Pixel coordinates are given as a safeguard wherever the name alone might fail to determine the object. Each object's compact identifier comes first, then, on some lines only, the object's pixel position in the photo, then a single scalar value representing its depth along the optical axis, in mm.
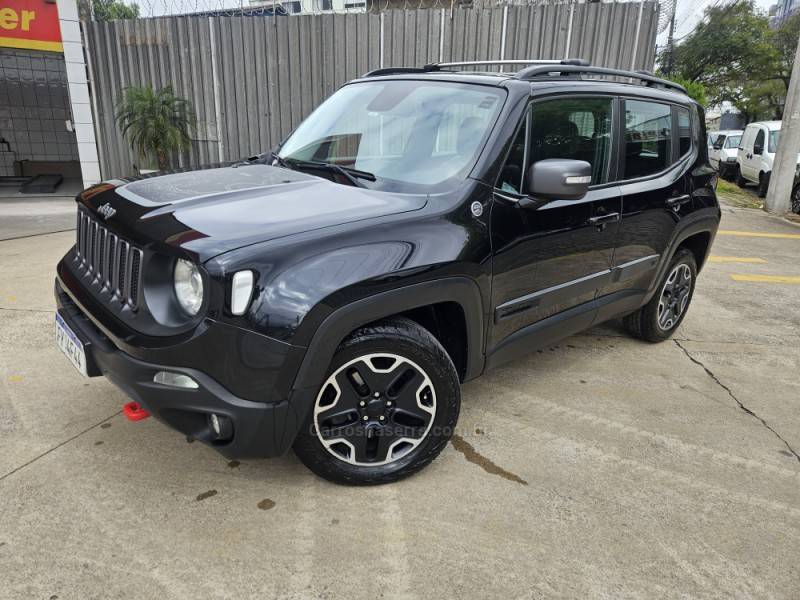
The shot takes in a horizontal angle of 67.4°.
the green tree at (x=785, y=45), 35938
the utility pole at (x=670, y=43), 27406
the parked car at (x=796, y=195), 11508
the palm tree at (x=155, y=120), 9484
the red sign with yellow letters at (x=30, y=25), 8914
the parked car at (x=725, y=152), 17438
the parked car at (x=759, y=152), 13836
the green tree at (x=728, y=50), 35656
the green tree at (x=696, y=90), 18331
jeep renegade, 2127
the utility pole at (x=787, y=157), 11008
